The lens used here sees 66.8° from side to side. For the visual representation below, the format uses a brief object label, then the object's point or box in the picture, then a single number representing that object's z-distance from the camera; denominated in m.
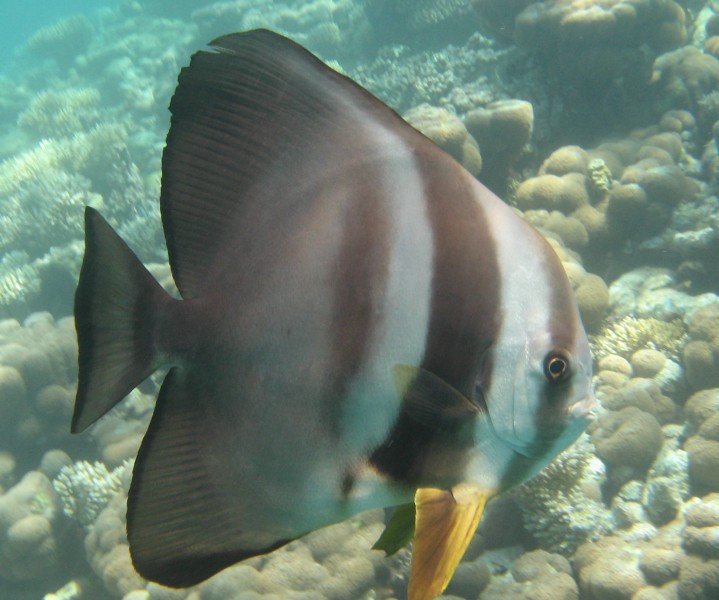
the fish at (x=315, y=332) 0.79
